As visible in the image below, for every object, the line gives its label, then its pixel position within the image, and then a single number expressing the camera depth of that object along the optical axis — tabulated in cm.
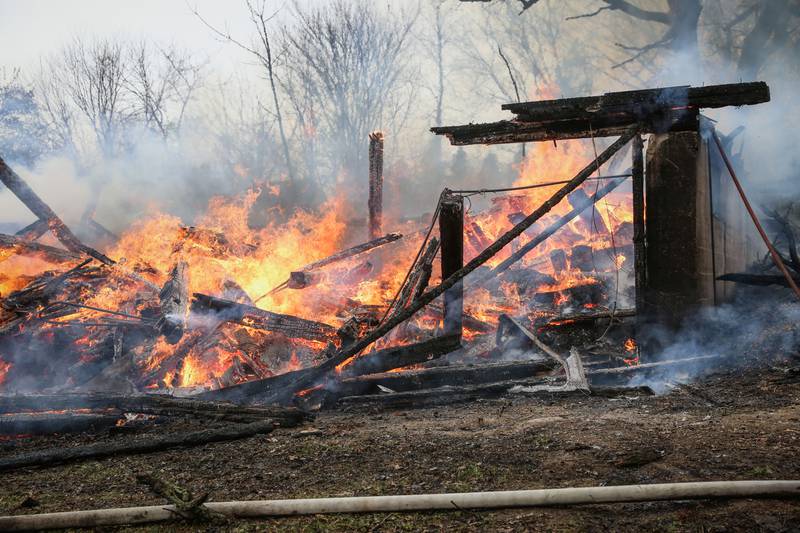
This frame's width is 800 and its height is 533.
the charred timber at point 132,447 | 514
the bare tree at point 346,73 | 2914
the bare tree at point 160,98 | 3134
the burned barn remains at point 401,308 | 687
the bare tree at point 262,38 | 2517
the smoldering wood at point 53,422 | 631
